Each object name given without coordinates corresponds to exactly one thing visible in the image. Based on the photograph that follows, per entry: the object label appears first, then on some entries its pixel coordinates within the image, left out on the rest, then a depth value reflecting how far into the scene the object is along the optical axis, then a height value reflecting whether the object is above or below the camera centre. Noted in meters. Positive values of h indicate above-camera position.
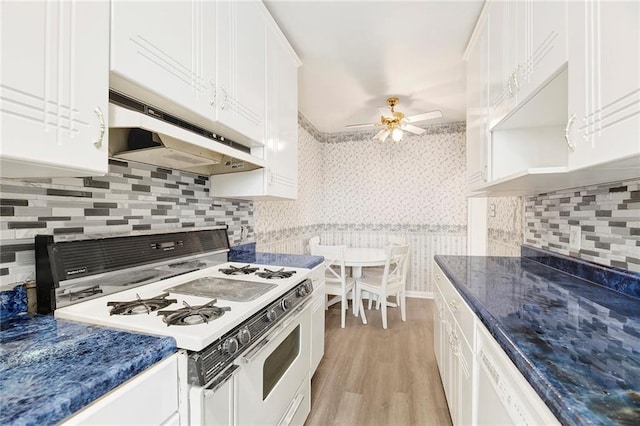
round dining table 2.84 -0.47
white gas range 0.78 -0.34
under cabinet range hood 0.88 +0.29
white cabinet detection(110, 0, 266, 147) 0.90 +0.62
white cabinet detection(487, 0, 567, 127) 0.94 +0.68
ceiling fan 2.83 +0.94
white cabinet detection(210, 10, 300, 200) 1.76 +0.52
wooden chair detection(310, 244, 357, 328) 2.75 -0.65
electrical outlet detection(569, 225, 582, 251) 1.40 -0.11
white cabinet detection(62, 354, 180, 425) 0.55 -0.42
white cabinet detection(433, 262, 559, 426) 0.65 -0.52
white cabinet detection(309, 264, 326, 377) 1.82 -0.71
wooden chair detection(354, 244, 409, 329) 2.83 -0.73
